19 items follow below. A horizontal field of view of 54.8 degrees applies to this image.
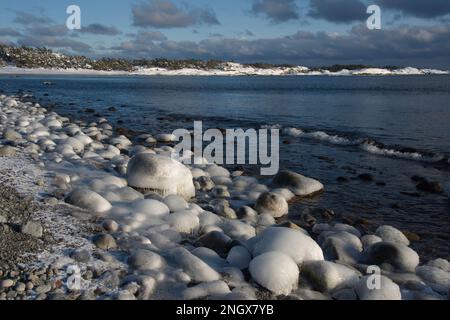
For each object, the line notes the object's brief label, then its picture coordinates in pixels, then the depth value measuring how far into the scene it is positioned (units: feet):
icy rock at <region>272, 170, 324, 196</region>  29.22
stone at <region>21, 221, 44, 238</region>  16.49
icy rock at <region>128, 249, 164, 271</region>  15.38
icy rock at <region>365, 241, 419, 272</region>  17.71
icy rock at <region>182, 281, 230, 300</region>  13.62
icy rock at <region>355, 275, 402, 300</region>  14.29
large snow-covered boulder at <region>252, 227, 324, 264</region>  16.14
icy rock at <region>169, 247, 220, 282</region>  14.87
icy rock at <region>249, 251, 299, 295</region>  14.58
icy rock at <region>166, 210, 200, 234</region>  19.66
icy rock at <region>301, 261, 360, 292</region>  15.25
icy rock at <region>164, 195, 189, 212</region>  22.16
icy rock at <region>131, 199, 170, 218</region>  20.57
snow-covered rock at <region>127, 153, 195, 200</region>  25.32
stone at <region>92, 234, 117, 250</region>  16.62
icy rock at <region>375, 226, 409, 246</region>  21.12
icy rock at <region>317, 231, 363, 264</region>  18.47
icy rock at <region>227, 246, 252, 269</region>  16.21
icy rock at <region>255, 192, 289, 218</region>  24.85
